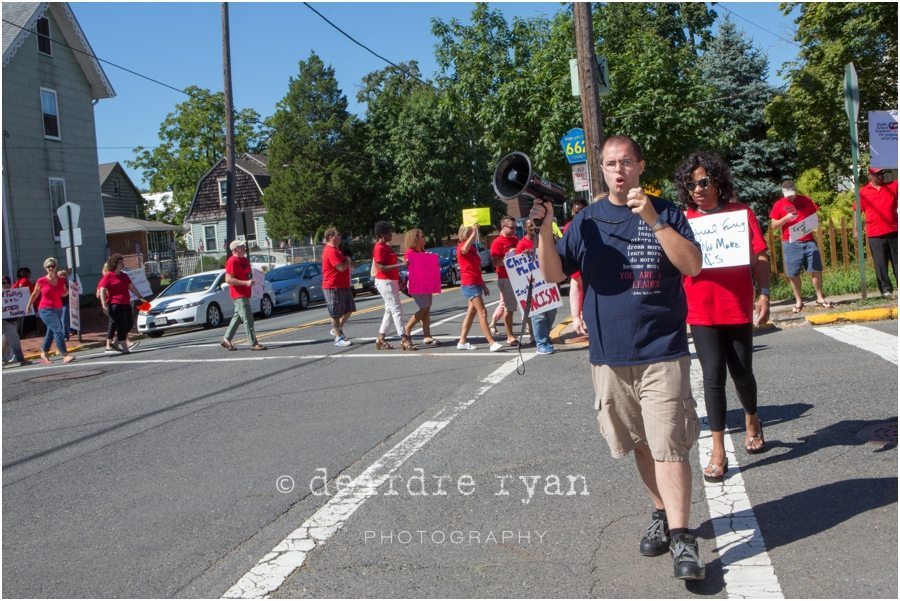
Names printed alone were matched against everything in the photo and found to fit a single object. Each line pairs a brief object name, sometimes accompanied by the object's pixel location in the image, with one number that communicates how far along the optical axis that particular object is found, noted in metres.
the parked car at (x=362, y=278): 32.94
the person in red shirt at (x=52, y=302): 15.02
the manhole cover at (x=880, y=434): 5.75
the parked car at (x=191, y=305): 20.48
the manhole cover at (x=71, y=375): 12.55
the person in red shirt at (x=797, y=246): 12.08
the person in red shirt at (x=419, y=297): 12.79
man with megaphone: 3.92
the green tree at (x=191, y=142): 66.12
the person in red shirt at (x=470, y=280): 12.05
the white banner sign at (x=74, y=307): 18.59
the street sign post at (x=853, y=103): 11.69
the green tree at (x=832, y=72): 21.44
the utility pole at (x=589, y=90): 12.64
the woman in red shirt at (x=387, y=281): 12.80
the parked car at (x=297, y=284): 25.92
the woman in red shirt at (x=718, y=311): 5.35
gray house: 27.41
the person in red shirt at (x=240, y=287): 14.05
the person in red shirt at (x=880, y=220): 11.77
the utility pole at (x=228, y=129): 24.50
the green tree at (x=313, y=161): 51.84
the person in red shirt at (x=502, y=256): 11.98
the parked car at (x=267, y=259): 41.12
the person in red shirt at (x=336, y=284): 13.34
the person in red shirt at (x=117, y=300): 15.20
